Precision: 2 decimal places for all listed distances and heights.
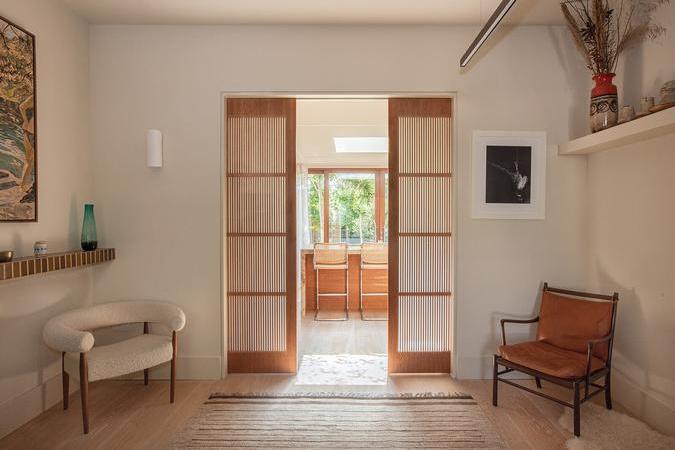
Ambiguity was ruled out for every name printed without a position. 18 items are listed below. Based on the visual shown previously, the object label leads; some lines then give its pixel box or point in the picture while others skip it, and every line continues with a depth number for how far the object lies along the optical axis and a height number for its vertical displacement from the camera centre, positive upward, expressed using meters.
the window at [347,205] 6.86 +0.26
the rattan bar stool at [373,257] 5.40 -0.50
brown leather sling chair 2.46 -0.89
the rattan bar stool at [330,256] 5.37 -0.49
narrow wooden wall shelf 2.25 -0.28
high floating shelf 2.17 +0.54
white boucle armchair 2.41 -0.84
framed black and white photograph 3.21 +0.37
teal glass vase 2.98 -0.08
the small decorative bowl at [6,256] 2.26 -0.21
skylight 5.89 +1.15
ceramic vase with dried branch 2.64 +1.26
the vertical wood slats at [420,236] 3.33 -0.13
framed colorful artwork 2.41 +0.59
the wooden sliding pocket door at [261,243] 3.33 -0.20
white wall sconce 3.13 +0.56
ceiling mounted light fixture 1.88 +1.02
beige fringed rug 2.36 -1.31
